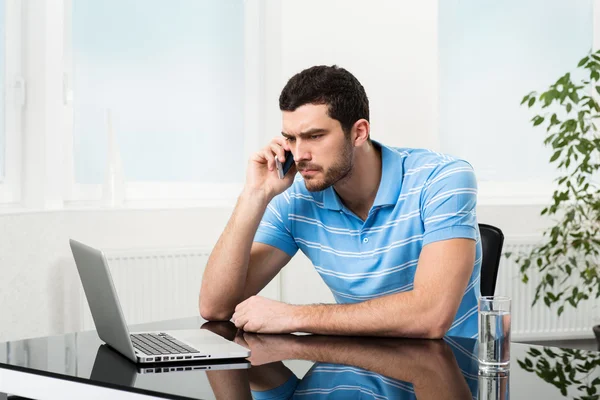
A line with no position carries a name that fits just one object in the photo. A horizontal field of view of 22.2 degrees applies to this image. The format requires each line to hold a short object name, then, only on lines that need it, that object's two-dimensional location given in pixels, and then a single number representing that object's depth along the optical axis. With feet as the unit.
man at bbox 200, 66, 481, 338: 8.70
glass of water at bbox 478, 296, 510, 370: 7.32
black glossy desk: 6.96
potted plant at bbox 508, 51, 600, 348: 13.72
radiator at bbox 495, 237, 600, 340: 15.68
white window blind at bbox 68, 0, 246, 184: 13.79
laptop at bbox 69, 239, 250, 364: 7.53
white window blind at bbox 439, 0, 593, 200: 16.53
